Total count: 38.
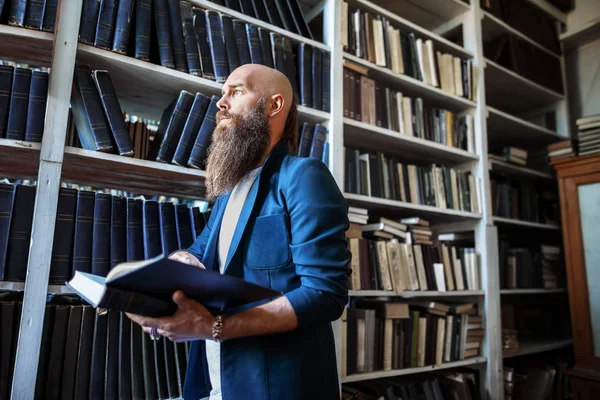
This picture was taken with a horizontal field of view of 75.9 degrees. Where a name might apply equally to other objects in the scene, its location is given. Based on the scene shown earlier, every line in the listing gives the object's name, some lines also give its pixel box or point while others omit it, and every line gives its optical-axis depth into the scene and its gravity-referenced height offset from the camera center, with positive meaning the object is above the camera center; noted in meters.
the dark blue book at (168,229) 1.32 +0.15
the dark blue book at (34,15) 1.17 +0.77
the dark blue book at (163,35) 1.38 +0.85
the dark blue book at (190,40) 1.44 +0.86
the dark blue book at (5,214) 1.08 +0.16
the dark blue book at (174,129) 1.35 +0.51
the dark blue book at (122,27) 1.30 +0.83
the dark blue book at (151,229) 1.29 +0.15
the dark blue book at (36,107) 1.14 +0.49
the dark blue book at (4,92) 1.13 +0.52
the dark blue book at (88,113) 1.22 +0.50
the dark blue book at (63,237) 1.14 +0.10
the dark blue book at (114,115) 1.25 +0.50
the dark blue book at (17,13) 1.15 +0.76
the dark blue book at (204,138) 1.38 +0.49
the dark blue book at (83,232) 1.17 +0.12
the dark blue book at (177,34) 1.42 +0.87
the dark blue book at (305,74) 1.69 +0.88
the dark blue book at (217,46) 1.48 +0.87
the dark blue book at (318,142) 1.66 +0.58
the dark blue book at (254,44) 1.56 +0.93
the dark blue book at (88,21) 1.25 +0.81
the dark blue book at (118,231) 1.23 +0.13
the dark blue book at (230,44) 1.51 +0.90
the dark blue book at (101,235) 1.19 +0.12
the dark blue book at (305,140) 1.63 +0.57
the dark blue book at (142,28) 1.34 +0.85
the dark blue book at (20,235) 1.09 +0.10
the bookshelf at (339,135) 1.13 +0.70
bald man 0.75 +0.01
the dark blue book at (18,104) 1.13 +0.49
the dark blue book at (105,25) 1.27 +0.82
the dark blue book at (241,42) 1.54 +0.92
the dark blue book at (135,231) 1.26 +0.14
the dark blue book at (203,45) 1.47 +0.87
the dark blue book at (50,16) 1.19 +0.78
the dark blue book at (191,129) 1.38 +0.52
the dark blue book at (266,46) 1.60 +0.94
